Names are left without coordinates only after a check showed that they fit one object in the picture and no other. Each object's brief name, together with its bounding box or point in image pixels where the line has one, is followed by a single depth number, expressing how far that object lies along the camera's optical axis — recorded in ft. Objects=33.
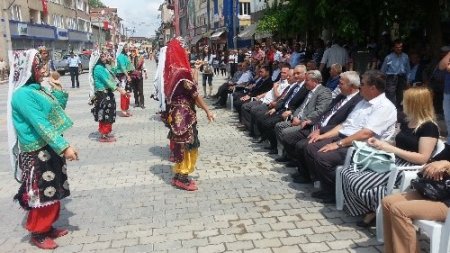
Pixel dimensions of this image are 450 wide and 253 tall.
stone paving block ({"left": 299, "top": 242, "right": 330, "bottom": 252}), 11.93
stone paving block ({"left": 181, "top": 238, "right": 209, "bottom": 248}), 12.55
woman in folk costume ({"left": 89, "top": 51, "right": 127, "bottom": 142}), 26.99
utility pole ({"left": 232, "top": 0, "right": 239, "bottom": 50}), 53.67
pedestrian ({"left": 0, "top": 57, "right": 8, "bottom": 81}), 95.49
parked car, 103.24
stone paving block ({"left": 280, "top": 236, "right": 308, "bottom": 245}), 12.43
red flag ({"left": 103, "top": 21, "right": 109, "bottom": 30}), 268.62
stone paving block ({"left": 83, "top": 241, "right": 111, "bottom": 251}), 12.78
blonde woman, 11.76
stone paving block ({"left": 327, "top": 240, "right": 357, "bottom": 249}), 12.07
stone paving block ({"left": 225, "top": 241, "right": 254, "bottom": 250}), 12.24
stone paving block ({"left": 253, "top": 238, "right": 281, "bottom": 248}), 12.30
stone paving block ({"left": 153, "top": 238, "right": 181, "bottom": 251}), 12.44
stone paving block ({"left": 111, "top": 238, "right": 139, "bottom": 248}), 12.84
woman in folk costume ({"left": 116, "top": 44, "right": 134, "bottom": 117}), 37.70
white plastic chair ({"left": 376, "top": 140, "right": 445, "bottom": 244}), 11.47
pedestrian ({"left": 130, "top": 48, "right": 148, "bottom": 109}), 41.57
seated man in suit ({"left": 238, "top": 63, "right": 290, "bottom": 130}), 25.73
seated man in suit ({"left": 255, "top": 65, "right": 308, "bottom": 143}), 21.53
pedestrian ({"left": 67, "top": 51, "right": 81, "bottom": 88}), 66.13
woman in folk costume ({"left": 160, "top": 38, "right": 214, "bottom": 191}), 17.01
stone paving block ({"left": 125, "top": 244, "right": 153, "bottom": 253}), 12.38
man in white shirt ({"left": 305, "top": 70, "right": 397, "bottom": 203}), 14.43
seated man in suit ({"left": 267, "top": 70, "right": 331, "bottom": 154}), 19.15
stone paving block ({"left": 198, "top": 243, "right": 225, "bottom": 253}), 12.15
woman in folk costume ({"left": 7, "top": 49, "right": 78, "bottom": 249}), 12.25
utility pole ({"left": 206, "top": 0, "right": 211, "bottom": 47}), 146.00
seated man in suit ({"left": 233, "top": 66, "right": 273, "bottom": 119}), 30.17
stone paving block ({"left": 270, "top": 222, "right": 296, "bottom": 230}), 13.49
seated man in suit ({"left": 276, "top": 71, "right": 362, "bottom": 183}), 16.87
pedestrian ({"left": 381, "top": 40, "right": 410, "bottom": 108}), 30.76
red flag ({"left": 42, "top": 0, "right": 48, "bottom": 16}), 142.66
